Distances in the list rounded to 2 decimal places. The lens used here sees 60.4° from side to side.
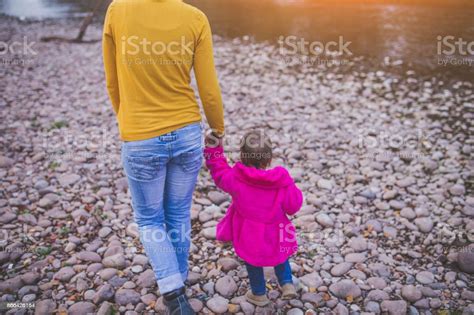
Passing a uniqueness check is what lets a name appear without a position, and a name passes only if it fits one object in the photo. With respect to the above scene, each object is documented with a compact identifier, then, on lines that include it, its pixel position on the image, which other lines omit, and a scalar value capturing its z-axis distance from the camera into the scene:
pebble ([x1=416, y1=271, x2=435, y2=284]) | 3.95
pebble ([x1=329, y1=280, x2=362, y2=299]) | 3.78
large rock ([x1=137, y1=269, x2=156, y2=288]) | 3.86
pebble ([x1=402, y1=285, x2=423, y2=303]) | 3.71
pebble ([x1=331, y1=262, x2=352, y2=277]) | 4.07
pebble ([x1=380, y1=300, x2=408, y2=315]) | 3.57
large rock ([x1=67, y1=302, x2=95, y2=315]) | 3.51
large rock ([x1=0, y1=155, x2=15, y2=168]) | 6.07
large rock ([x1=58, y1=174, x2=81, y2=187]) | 5.66
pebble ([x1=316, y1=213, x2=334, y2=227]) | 4.83
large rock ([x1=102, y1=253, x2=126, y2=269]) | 4.11
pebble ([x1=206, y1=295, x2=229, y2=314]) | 3.59
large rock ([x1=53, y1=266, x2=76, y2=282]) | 3.91
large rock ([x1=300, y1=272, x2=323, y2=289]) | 3.89
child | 3.07
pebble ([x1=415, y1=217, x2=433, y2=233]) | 4.74
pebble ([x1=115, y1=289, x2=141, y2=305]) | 3.66
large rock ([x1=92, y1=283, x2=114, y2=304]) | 3.65
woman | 2.61
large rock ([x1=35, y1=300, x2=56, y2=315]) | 3.50
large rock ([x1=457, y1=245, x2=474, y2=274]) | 4.05
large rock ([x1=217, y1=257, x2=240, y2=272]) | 4.10
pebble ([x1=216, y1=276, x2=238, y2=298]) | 3.79
